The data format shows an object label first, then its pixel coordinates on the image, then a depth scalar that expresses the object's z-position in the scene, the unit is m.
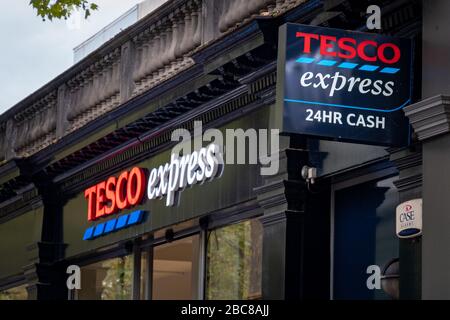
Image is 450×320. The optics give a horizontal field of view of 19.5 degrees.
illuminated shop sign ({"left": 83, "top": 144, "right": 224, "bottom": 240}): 18.16
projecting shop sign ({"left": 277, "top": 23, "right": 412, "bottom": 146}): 13.64
